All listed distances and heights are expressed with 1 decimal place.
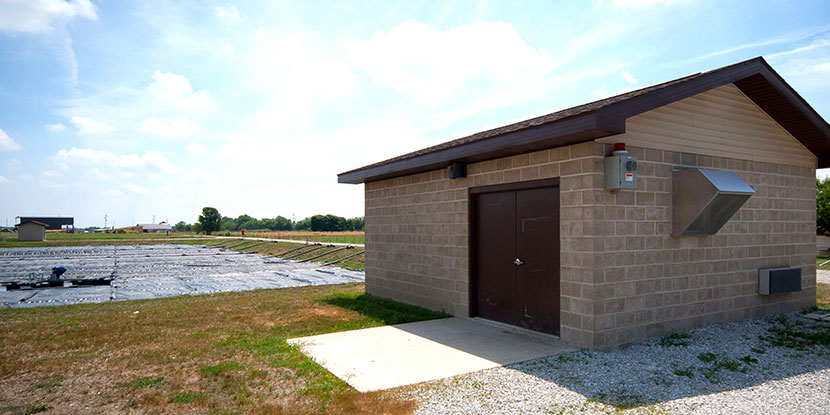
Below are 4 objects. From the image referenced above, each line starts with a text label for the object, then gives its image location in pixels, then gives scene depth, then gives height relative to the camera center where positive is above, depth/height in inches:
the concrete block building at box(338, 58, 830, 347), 256.1 +4.9
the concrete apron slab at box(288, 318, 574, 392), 221.3 -68.1
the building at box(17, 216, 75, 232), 4574.3 -12.6
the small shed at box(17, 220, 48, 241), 2095.2 -43.8
